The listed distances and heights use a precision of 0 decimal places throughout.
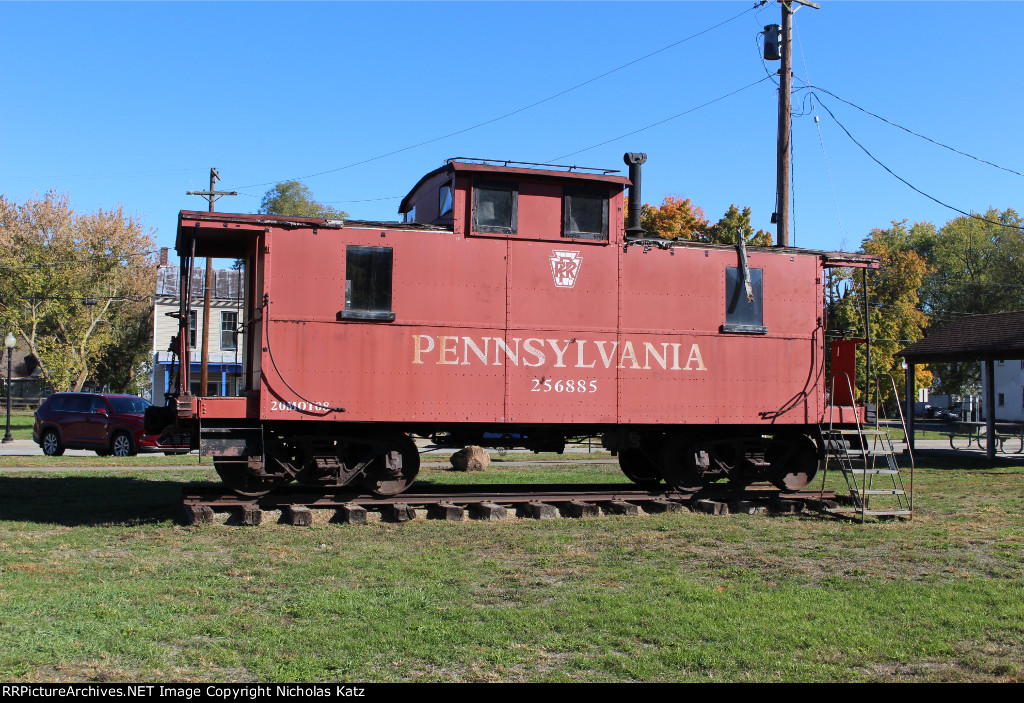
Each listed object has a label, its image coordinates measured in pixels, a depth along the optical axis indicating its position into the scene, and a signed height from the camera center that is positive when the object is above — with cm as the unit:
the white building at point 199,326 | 4006 +283
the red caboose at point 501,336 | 1056 +72
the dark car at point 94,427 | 2144 -113
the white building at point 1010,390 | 6141 +68
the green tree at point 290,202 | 7131 +1565
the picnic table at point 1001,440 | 2328 -164
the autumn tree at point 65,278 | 4031 +525
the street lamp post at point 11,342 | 2781 +127
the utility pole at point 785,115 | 1831 +622
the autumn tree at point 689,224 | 3234 +672
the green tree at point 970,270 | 6381 +1036
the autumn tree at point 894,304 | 4628 +579
